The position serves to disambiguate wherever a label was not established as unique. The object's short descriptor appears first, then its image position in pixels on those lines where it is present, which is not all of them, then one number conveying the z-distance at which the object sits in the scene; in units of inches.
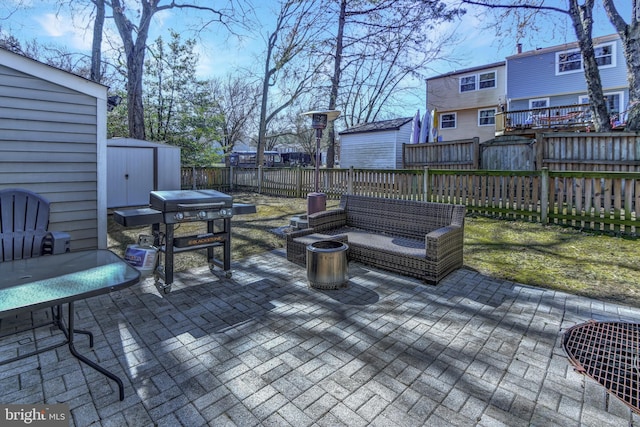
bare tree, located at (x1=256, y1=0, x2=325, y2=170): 621.0
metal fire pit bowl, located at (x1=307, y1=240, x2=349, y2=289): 135.0
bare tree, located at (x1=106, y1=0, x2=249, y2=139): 393.7
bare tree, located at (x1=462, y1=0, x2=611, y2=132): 350.0
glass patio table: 61.6
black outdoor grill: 125.2
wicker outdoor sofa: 142.0
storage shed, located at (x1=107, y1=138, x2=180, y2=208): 342.3
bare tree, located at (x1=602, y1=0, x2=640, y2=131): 306.9
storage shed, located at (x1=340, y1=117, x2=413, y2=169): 616.1
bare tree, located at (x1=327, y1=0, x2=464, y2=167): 590.2
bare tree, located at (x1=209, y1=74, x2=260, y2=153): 1087.6
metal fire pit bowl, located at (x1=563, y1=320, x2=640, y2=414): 75.5
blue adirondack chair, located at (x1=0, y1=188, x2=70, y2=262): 116.6
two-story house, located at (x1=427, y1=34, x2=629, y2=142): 613.9
